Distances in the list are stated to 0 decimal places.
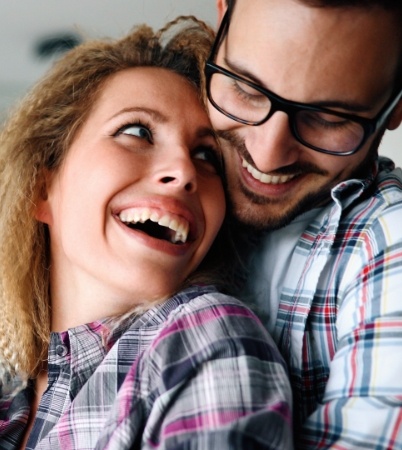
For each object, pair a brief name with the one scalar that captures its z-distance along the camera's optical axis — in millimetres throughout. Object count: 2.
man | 948
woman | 862
